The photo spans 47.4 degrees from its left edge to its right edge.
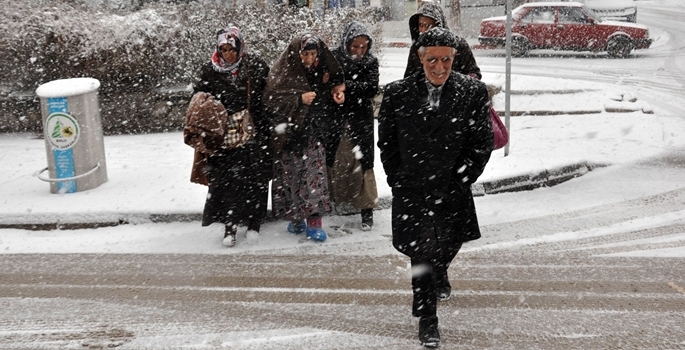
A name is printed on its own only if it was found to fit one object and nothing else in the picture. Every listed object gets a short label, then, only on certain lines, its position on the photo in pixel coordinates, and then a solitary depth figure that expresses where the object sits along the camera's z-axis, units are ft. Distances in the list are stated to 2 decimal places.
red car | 67.67
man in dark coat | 14.99
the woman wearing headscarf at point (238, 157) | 21.77
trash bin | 26.48
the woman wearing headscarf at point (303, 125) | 21.94
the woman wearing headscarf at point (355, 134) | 22.74
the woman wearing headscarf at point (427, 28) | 21.47
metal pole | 29.48
